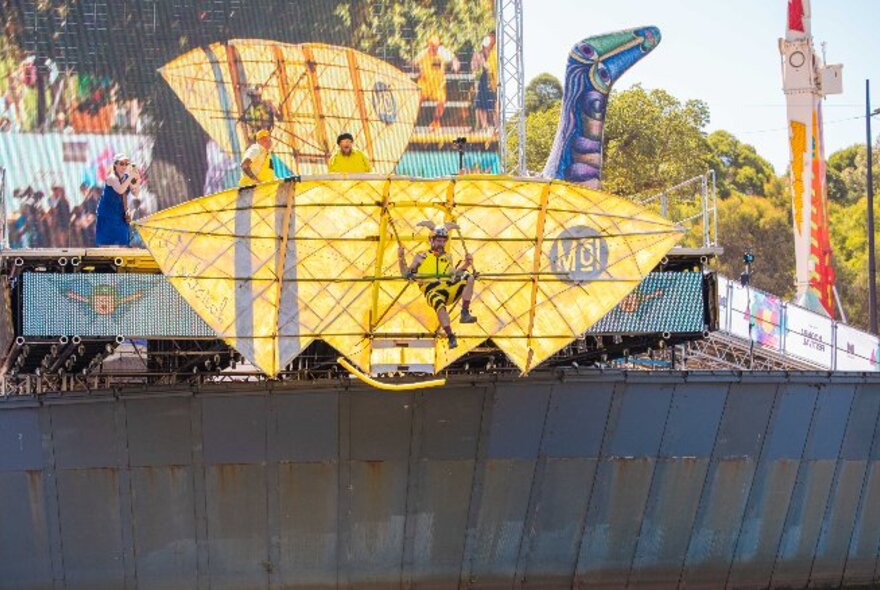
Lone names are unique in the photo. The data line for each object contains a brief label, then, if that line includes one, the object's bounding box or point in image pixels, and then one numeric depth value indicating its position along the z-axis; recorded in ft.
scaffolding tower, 146.82
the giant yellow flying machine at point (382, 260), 83.20
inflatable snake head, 146.10
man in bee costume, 81.66
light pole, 211.61
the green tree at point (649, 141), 276.82
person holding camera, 94.07
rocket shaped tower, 176.24
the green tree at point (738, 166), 407.44
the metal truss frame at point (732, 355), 137.69
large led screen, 146.00
